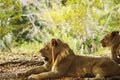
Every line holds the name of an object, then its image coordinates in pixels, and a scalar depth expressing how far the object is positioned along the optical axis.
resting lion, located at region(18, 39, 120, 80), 9.48
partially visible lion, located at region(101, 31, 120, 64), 10.78
